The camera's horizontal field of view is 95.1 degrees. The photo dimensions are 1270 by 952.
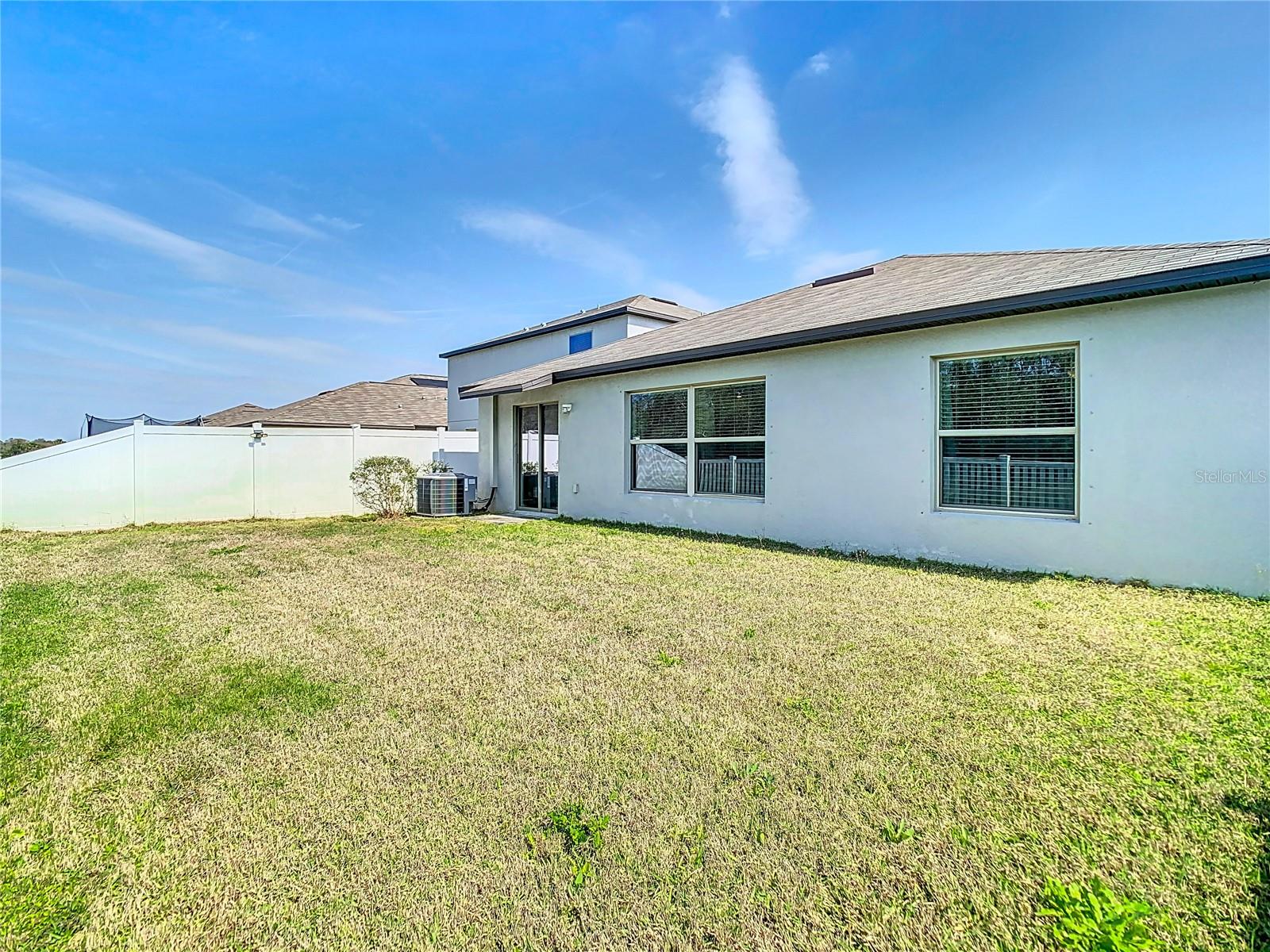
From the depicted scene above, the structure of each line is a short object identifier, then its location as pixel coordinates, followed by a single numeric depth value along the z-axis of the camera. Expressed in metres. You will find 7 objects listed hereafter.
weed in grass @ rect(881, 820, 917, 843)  2.11
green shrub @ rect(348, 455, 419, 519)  12.82
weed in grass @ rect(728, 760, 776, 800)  2.41
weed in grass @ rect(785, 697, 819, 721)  3.09
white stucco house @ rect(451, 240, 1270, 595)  5.20
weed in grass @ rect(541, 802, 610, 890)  1.99
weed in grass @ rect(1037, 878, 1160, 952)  1.65
